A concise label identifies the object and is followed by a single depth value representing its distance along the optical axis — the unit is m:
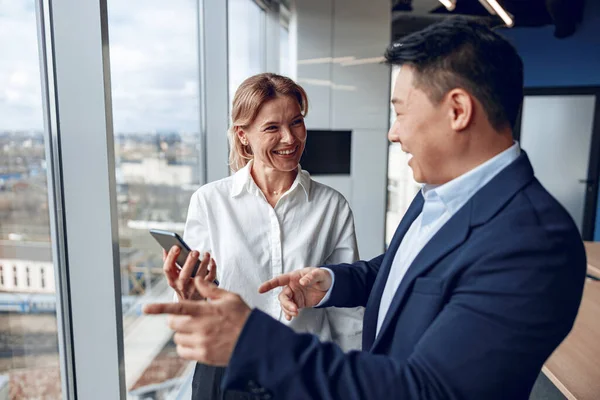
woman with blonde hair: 1.64
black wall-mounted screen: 4.79
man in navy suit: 0.79
